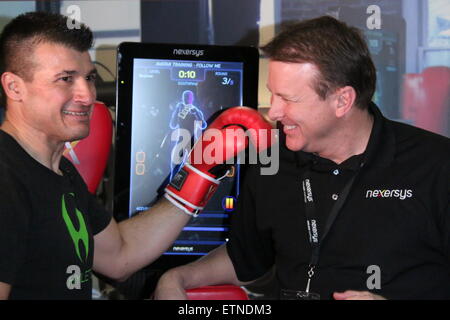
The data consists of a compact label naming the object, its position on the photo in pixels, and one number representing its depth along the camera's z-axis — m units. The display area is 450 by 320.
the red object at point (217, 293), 2.09
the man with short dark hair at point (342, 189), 2.03
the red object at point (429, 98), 2.88
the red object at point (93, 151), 2.55
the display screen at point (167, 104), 2.62
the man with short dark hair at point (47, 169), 1.79
